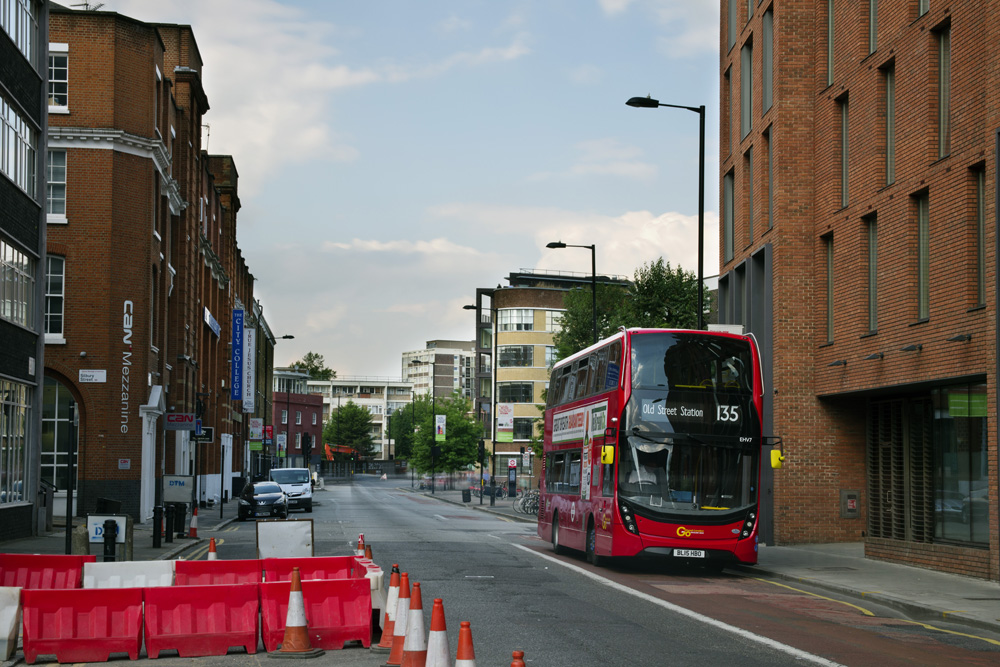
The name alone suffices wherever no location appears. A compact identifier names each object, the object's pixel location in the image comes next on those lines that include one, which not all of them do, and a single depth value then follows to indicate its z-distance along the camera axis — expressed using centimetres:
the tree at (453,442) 10700
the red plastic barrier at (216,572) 1254
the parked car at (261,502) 3975
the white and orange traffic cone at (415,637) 868
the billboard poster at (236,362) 6238
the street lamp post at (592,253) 3866
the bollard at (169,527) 2605
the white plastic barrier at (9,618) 1072
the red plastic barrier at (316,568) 1266
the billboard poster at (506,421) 6194
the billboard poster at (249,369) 6719
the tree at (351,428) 16375
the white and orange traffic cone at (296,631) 1090
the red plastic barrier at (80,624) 1073
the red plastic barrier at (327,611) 1138
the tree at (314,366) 18425
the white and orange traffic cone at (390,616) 1129
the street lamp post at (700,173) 2573
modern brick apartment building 1998
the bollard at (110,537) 1688
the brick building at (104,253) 3222
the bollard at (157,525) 2411
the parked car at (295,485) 4494
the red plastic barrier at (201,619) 1101
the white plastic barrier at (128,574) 1242
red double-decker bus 1967
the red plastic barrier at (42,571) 1307
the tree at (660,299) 5003
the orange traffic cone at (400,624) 1007
